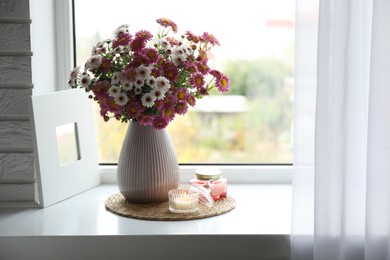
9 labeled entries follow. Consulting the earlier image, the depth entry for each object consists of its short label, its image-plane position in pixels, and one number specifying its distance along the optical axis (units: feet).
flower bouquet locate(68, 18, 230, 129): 6.01
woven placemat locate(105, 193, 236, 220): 6.21
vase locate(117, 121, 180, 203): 6.36
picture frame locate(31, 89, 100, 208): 6.34
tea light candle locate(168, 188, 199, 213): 6.27
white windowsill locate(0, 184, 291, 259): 5.81
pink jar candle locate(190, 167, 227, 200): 6.64
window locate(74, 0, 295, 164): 7.46
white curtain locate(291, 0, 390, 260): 5.53
